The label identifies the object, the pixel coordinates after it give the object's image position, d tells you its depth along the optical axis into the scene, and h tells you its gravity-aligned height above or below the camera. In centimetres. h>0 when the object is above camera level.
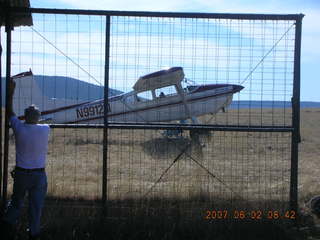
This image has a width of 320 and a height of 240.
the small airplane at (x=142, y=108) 1686 +35
